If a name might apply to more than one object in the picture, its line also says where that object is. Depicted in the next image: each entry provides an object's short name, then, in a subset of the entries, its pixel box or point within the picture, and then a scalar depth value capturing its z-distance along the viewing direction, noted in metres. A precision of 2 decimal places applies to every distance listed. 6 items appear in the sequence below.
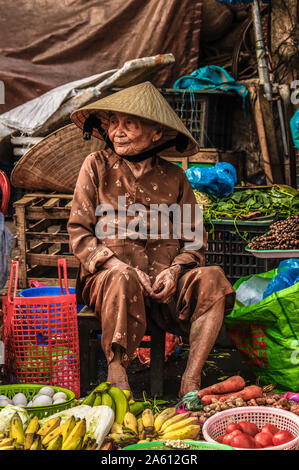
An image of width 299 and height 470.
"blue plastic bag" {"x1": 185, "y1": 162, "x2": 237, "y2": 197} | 5.09
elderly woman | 3.46
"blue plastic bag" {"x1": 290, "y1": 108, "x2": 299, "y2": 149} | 5.00
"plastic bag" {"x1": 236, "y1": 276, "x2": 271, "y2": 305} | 4.21
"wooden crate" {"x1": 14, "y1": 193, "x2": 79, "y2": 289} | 5.46
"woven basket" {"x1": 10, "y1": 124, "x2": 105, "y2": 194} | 5.60
